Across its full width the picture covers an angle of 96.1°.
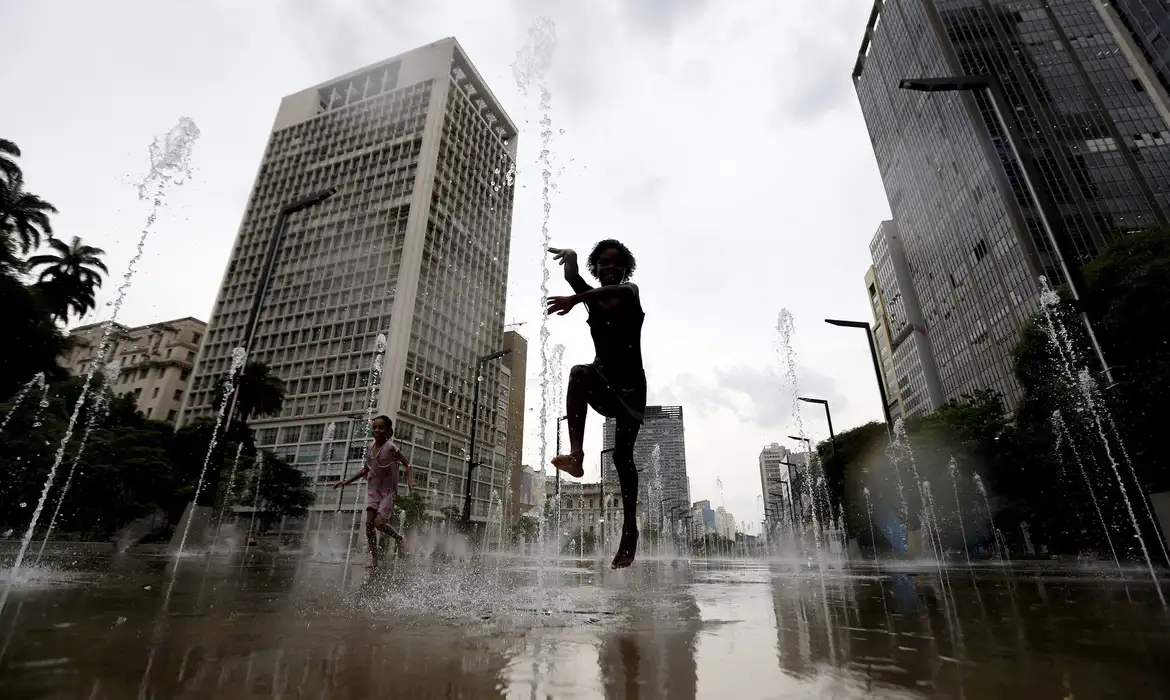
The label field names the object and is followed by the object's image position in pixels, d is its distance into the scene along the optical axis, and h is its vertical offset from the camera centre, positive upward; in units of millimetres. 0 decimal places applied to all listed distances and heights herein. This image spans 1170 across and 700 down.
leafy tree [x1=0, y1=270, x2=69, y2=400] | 21203 +8682
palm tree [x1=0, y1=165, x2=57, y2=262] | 26281 +17081
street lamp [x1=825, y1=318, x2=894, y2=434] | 18797 +6827
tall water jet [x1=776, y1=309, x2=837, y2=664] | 2727 -446
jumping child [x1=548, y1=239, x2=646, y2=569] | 4023 +1288
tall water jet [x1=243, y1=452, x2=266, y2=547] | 42075 +6221
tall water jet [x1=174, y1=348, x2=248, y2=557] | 12453 +4175
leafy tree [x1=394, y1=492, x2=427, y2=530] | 47025 +3934
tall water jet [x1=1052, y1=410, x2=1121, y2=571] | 19647 +3772
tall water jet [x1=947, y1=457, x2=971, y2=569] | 28703 +3933
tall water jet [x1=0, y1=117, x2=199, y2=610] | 10953 +5948
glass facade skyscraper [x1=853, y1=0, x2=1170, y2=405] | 51969 +41780
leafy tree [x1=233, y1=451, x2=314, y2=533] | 42438 +4935
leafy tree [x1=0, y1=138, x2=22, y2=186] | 25562 +18118
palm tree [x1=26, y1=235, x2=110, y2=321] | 33775 +17594
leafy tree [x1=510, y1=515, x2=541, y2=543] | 67750 +3132
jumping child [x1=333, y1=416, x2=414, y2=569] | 7637 +1060
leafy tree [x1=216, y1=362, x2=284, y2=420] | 36250 +10995
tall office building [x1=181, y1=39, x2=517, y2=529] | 64562 +37392
